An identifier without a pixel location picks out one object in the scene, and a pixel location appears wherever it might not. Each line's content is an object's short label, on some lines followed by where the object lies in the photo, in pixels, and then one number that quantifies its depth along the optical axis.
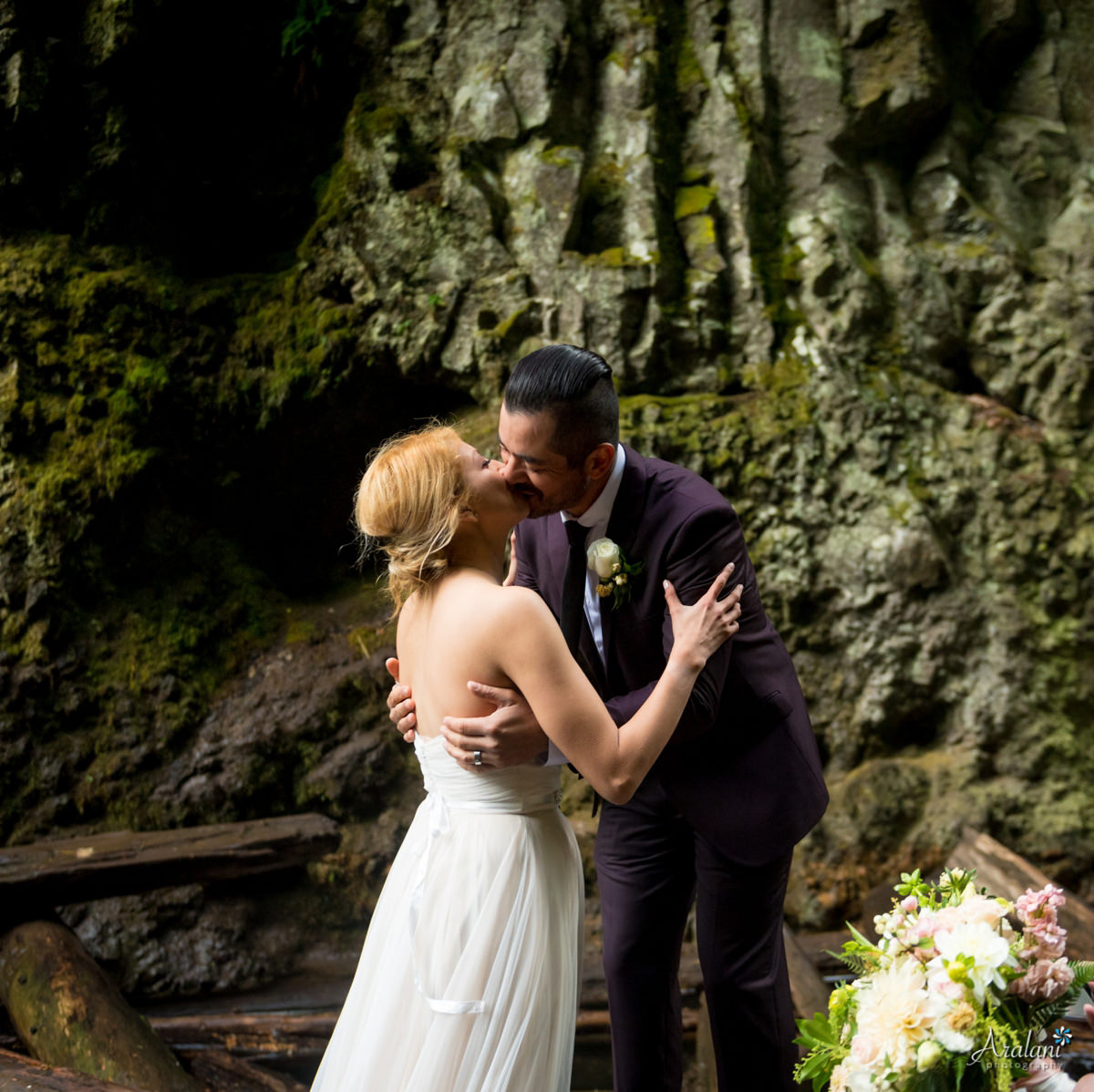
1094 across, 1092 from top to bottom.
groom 2.79
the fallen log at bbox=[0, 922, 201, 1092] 3.78
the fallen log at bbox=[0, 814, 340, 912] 4.34
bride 2.40
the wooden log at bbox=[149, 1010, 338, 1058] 4.34
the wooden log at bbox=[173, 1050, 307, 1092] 4.03
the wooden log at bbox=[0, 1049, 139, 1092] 2.92
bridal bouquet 1.79
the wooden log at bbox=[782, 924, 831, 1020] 4.00
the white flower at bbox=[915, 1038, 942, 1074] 1.75
